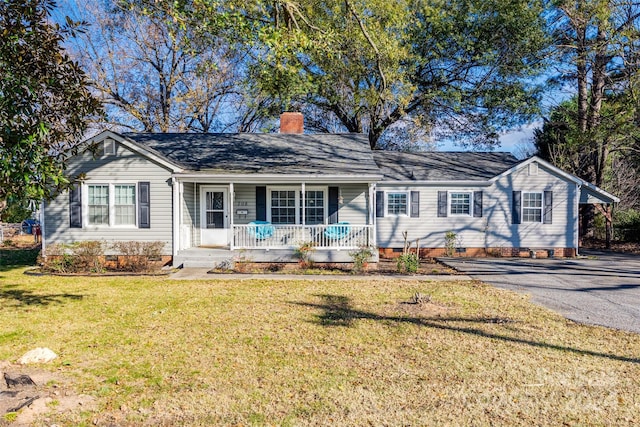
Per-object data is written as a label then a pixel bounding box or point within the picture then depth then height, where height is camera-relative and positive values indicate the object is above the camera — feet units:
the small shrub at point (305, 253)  39.88 -4.54
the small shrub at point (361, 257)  38.04 -4.83
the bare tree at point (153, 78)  69.92 +25.32
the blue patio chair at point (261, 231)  41.24 -2.30
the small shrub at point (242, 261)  39.86 -5.32
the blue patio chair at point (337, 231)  41.45 -2.44
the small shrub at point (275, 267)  39.88 -5.97
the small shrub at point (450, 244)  50.10 -4.59
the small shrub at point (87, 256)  37.58 -4.52
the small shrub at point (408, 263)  36.99 -5.23
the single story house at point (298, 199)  41.22 +1.15
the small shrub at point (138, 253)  38.70 -4.43
